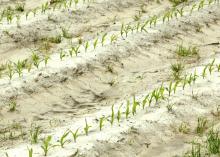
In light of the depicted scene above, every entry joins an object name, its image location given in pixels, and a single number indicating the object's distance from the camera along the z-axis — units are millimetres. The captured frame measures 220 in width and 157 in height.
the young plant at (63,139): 9164
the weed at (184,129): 10113
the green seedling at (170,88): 11207
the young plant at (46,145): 8911
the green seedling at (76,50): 13283
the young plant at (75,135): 9367
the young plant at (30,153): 8739
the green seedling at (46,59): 12665
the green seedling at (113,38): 14189
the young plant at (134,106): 10429
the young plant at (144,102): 10657
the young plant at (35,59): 12607
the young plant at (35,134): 9345
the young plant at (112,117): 10026
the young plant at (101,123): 9823
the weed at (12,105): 10946
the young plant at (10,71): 11891
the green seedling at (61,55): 13018
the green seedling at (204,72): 12128
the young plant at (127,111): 10291
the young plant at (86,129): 9628
